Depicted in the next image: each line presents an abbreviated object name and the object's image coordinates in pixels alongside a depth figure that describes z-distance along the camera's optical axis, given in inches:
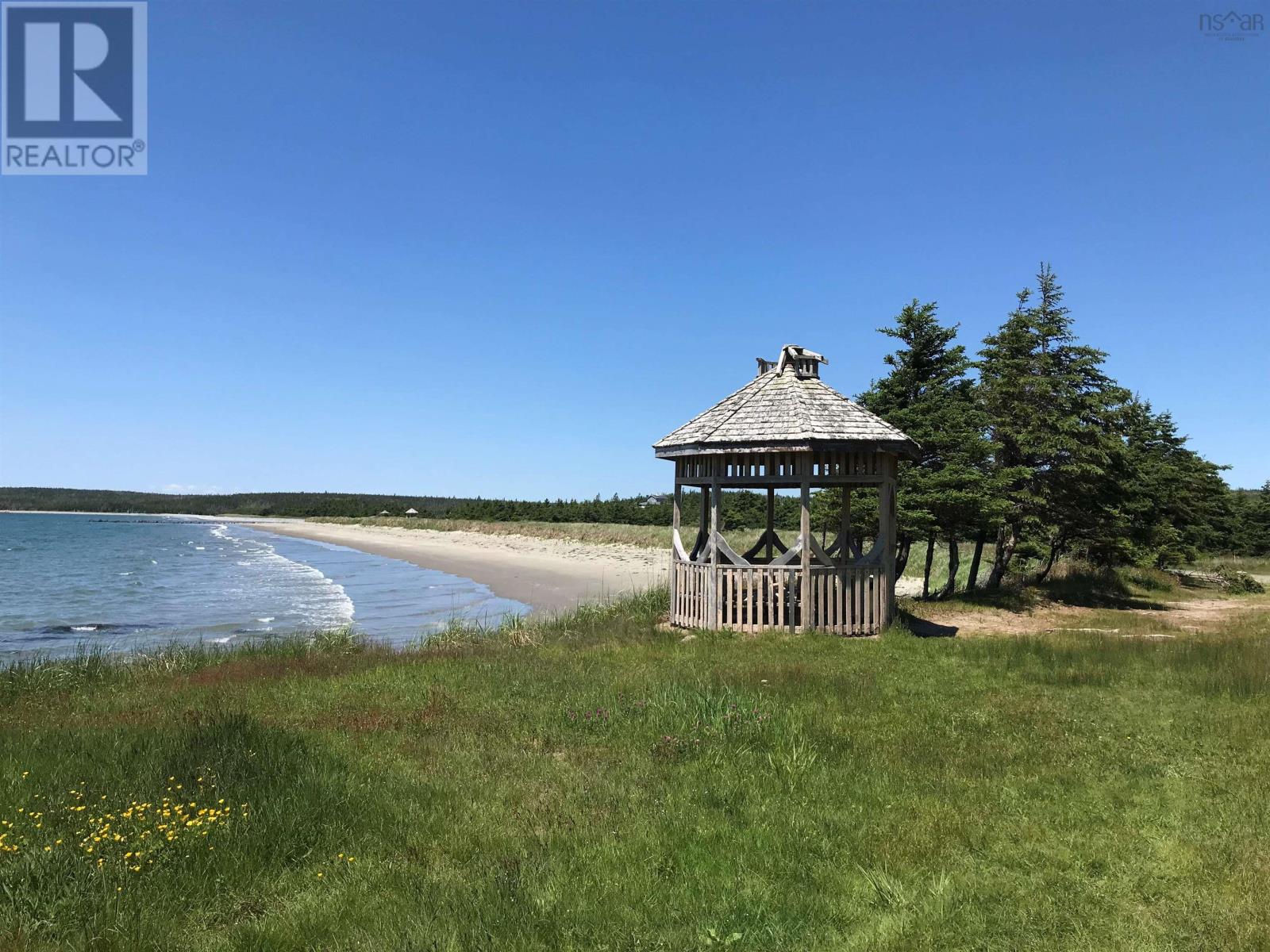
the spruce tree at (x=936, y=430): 737.0
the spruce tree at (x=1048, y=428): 810.2
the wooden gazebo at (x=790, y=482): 555.8
